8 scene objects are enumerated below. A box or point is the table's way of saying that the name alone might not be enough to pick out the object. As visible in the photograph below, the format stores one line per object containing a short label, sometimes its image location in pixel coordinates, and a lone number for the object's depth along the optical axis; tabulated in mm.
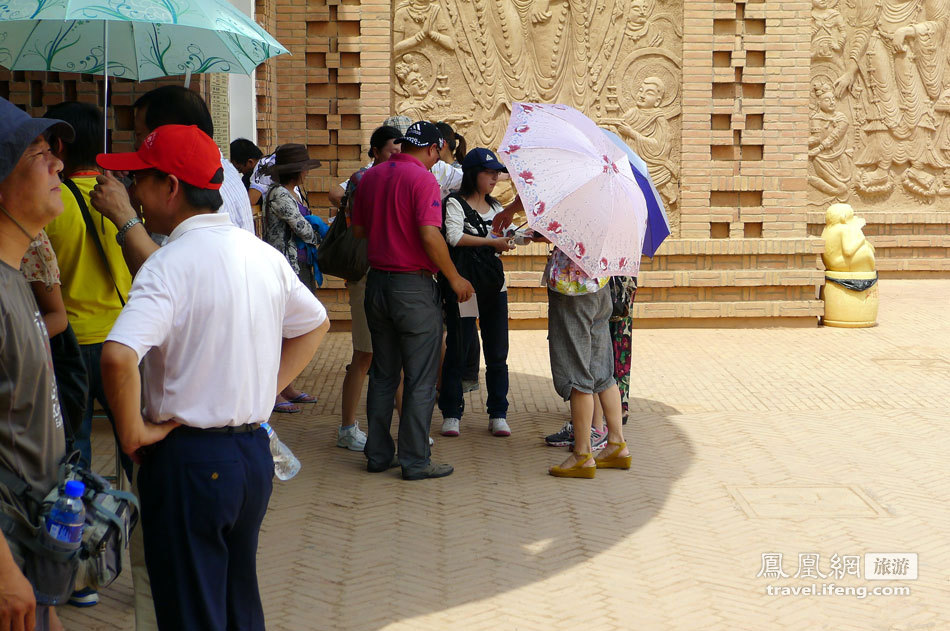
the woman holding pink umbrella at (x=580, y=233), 5781
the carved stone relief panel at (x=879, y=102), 15641
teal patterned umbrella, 5531
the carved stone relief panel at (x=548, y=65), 12086
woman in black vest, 6863
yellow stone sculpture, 11945
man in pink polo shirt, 6016
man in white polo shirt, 2797
